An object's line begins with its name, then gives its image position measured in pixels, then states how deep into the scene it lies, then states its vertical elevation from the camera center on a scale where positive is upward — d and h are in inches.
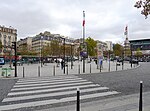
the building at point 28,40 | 3687.2 +508.1
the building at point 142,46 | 2503.5 +225.9
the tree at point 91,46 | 1976.8 +173.7
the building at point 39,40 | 3160.0 +461.0
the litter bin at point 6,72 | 416.6 -64.0
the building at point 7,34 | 2592.7 +504.8
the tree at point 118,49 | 2242.1 +132.5
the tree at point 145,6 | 219.8 +99.4
